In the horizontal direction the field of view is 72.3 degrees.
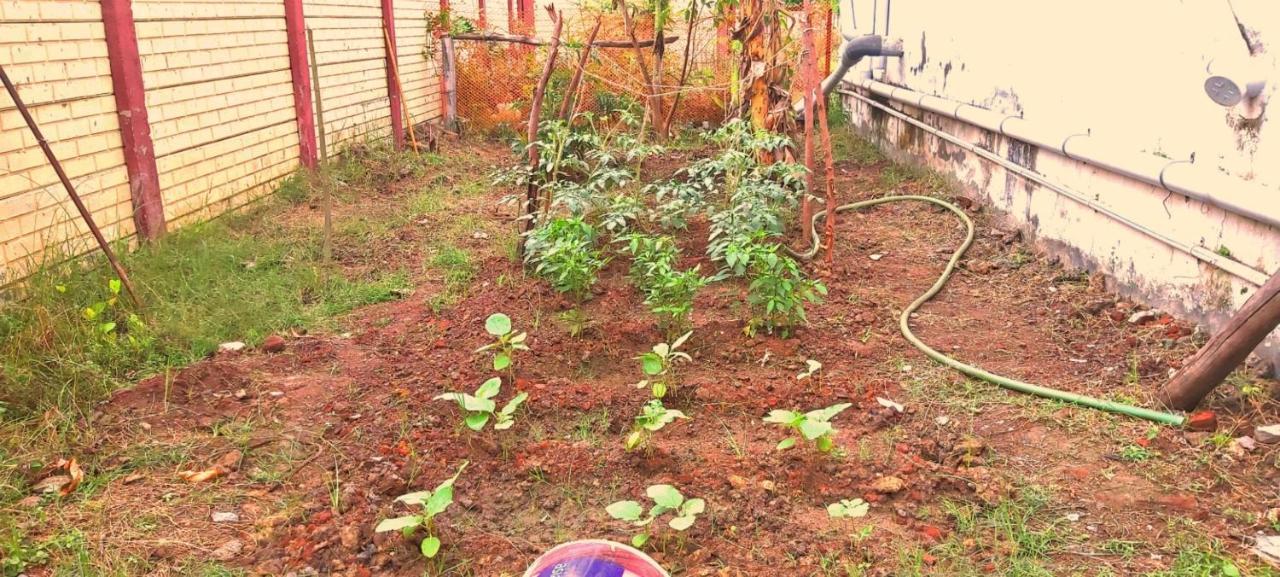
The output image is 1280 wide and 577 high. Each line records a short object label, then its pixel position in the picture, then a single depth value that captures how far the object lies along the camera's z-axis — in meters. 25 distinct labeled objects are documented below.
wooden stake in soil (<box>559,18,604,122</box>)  4.94
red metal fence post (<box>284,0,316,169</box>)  7.15
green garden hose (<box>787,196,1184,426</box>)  3.04
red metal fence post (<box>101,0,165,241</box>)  4.94
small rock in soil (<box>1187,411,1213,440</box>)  2.95
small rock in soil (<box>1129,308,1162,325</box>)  3.84
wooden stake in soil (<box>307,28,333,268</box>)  4.87
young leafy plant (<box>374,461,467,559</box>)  2.29
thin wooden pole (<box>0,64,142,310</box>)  3.44
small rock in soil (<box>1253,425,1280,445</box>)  2.82
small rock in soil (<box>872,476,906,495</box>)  2.63
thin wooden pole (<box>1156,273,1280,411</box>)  2.81
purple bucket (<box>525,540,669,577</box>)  1.77
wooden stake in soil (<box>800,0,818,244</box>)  4.33
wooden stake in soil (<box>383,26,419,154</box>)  9.11
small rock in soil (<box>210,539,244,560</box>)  2.43
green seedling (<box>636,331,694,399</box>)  3.09
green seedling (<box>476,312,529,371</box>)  3.09
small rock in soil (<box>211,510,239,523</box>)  2.62
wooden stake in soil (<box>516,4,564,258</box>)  4.78
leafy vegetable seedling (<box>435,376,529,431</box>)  2.74
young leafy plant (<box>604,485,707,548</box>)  2.26
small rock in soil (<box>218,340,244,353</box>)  3.88
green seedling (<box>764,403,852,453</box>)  2.56
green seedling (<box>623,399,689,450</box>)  2.72
